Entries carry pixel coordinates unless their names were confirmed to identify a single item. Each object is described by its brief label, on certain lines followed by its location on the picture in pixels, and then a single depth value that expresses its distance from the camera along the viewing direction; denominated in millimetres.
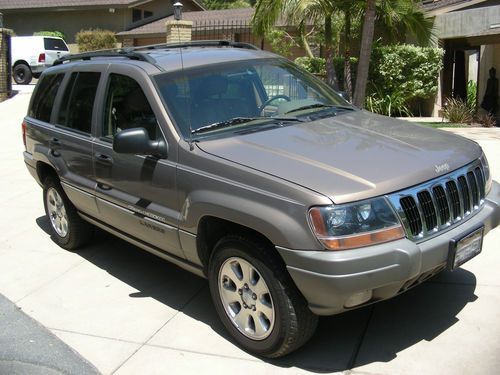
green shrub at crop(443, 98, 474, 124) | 14594
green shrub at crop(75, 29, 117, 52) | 30531
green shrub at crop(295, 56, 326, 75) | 17109
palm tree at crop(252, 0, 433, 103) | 13094
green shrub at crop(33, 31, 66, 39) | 31930
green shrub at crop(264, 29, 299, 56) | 18859
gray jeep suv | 3301
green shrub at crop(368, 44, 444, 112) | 15656
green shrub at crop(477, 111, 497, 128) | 14180
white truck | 25781
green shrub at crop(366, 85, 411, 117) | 15891
